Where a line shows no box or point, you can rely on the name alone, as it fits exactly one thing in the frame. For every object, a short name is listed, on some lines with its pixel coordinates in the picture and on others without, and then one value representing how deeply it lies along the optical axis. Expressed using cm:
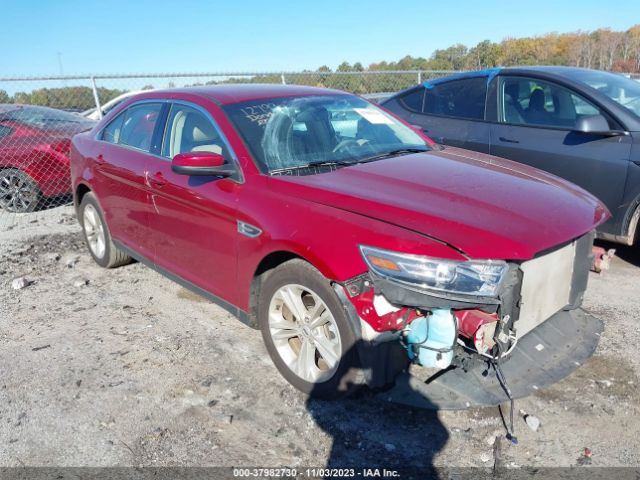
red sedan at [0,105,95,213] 748
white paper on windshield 402
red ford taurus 250
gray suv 440
